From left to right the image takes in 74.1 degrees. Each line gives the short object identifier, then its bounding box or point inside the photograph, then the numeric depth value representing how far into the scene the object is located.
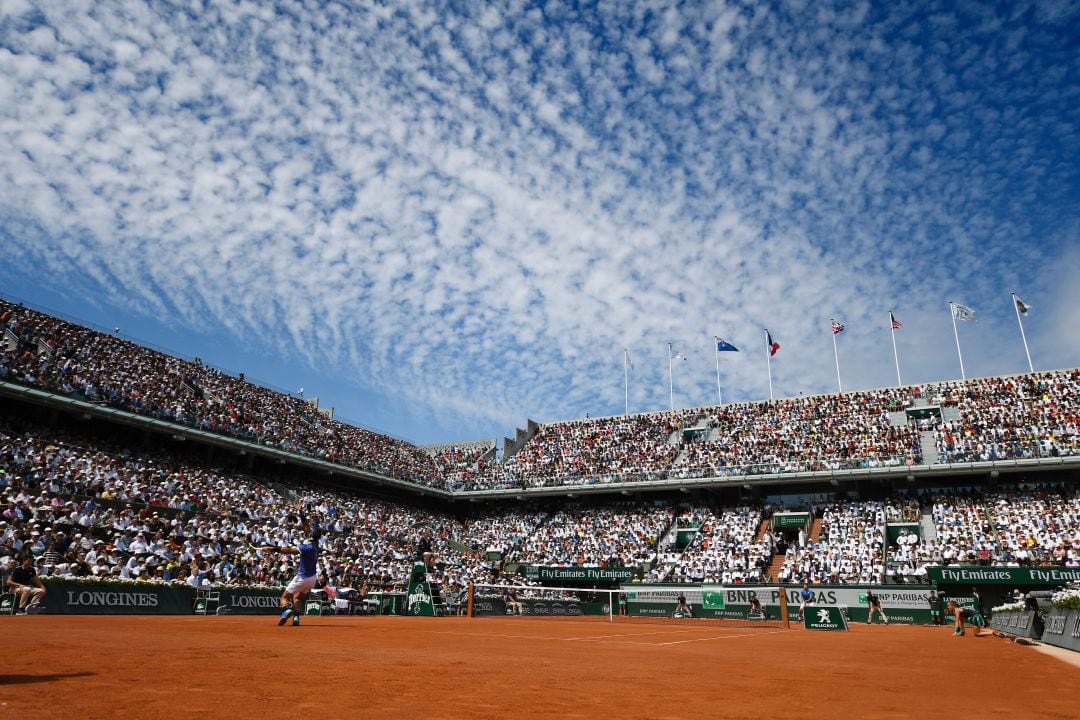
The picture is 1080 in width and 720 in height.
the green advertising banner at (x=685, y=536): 44.28
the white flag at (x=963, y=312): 46.98
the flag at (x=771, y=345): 54.25
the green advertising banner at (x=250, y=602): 24.72
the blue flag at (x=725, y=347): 53.16
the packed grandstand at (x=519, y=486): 28.30
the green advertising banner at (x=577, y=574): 43.16
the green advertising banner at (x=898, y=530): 38.94
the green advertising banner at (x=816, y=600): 33.41
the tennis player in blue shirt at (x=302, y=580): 15.66
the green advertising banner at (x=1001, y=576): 31.95
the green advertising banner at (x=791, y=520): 42.54
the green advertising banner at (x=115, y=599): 19.81
